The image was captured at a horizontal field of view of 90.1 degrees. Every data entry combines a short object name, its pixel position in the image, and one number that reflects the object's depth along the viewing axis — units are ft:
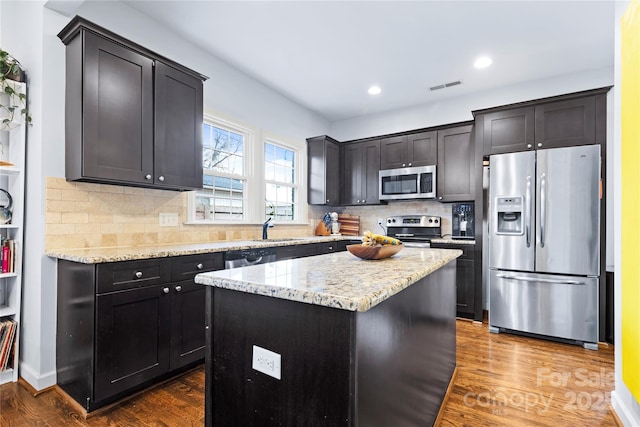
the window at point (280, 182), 14.10
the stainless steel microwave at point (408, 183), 14.26
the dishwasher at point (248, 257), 8.74
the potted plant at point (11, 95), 7.09
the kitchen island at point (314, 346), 3.10
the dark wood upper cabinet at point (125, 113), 7.00
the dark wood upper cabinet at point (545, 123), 10.37
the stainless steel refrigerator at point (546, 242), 10.01
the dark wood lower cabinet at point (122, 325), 6.15
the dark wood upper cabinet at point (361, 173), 16.02
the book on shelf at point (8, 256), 7.23
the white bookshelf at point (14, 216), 7.22
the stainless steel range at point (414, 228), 14.48
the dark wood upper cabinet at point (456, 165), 13.42
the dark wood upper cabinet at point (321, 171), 15.78
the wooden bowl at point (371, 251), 5.79
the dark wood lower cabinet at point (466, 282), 12.42
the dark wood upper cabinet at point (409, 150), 14.40
